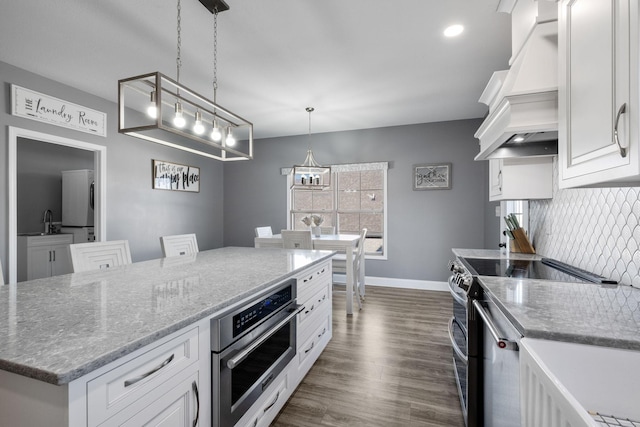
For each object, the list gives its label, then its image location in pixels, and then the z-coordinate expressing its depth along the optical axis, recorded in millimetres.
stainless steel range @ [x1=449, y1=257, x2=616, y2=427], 1060
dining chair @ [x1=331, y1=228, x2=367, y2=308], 3743
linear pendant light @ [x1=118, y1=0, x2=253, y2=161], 1471
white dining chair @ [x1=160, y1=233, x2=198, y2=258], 2504
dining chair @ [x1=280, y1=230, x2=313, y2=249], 3500
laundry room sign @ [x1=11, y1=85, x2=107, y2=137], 2842
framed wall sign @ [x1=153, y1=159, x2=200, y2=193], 4383
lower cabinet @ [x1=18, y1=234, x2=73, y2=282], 3449
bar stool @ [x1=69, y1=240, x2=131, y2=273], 1809
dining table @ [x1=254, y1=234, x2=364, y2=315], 3490
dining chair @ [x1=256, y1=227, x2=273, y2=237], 4351
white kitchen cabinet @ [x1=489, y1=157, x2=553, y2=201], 2115
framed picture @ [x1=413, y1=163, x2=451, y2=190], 4473
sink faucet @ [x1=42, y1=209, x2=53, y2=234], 4434
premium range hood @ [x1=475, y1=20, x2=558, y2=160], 1330
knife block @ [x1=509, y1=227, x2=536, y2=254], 2357
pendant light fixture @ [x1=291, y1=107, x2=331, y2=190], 3947
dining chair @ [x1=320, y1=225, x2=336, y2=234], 4879
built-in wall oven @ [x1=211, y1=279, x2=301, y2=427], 1135
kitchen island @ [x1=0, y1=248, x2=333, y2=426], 671
